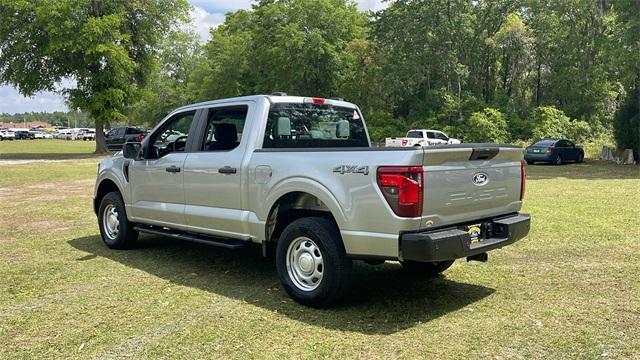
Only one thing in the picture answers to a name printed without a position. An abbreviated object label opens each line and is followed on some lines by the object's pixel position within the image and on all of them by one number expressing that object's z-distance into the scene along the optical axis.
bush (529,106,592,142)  37.69
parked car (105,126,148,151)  39.69
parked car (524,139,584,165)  27.50
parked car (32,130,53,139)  85.39
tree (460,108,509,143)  39.75
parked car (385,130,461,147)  30.93
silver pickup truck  4.48
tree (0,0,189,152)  30.95
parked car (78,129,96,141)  79.44
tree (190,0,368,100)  48.44
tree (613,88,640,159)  25.52
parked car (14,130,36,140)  78.18
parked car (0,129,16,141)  73.76
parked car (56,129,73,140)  83.81
